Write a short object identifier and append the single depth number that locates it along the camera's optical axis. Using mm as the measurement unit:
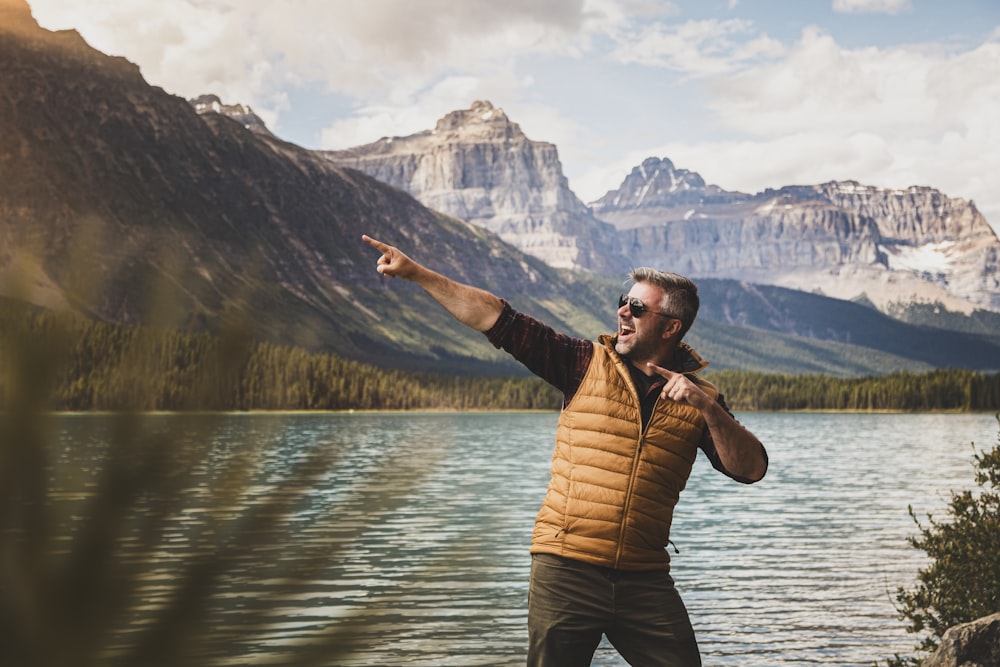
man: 6742
